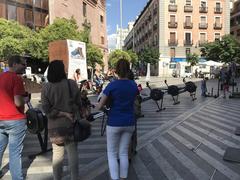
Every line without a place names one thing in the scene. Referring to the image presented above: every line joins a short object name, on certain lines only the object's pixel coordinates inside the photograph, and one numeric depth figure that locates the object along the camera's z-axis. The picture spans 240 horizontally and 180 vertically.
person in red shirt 2.34
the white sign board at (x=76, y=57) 9.91
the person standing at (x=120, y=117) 2.24
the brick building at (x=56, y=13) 19.59
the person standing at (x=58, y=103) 2.22
